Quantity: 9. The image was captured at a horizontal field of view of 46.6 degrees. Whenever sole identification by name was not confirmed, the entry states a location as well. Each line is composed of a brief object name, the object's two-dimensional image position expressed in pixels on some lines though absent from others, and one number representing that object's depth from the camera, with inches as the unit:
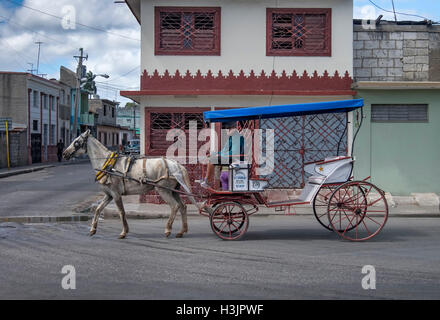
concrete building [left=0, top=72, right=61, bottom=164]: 1471.5
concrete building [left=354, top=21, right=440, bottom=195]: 600.1
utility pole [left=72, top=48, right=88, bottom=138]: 1751.2
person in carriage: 385.4
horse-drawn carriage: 373.4
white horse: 393.5
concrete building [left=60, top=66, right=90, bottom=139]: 2037.2
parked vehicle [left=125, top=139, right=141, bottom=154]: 1852.2
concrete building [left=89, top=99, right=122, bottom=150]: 2652.6
